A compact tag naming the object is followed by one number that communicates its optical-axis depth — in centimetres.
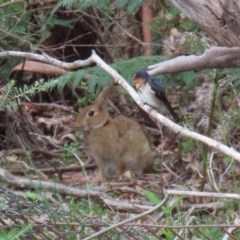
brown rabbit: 1586
